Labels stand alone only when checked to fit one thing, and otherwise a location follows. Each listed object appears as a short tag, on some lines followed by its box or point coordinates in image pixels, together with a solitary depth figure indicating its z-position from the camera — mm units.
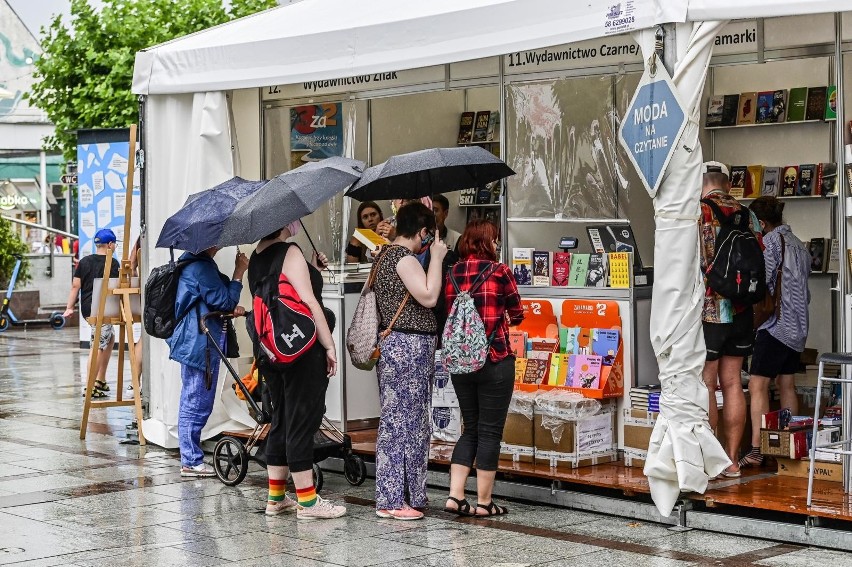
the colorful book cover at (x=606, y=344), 14070
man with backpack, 13295
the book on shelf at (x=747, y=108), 17050
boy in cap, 23115
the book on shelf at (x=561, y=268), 14877
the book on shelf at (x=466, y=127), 19523
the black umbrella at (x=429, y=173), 13419
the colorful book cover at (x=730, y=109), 17245
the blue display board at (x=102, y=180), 28139
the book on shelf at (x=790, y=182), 16881
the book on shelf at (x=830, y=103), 15970
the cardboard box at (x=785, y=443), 13237
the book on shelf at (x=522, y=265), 15176
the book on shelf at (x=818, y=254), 16582
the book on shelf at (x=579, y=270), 14720
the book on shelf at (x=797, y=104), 16699
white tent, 11929
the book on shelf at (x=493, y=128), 19107
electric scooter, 40140
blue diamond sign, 11733
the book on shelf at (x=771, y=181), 17037
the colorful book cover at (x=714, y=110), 17363
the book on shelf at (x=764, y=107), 16946
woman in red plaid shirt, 12508
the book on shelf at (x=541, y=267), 15033
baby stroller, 14096
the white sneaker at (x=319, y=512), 12976
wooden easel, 17415
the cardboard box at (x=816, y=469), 12677
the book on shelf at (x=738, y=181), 17258
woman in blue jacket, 15150
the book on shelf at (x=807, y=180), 16738
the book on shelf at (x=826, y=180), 16308
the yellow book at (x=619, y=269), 14200
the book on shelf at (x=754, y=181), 17219
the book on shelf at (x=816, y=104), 16556
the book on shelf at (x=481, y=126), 19380
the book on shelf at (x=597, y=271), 14512
